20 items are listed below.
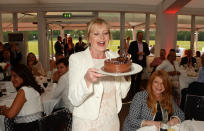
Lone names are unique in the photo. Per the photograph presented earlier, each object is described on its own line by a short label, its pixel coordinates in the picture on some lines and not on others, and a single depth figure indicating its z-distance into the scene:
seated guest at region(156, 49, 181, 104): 4.44
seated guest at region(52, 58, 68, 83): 3.32
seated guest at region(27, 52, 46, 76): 4.49
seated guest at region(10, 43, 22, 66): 5.94
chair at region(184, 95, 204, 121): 2.57
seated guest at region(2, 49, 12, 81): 4.92
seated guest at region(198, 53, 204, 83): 3.72
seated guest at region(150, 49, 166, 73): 5.71
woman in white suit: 1.28
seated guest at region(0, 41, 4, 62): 5.09
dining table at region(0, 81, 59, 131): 2.71
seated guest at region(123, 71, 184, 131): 2.13
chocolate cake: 1.17
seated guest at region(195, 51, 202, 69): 5.67
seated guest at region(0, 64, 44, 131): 2.15
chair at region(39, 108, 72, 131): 1.90
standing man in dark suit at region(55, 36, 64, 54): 8.33
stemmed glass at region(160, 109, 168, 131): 1.58
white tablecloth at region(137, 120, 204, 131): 1.71
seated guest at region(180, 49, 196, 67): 6.01
